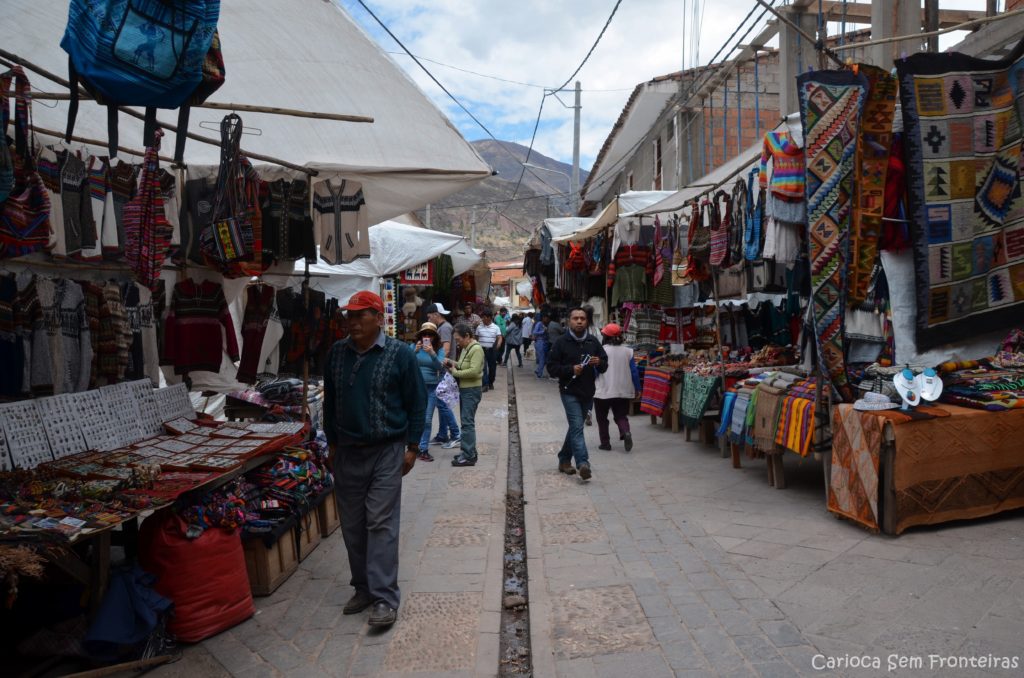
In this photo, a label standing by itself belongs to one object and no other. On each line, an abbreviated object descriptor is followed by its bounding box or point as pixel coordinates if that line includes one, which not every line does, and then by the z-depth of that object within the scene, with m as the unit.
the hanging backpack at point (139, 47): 2.79
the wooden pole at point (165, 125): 3.41
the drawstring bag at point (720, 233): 7.47
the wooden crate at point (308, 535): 5.11
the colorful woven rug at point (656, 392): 9.90
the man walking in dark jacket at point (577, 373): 7.31
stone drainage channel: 3.81
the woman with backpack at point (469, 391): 8.22
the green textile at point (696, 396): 8.24
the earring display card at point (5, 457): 3.98
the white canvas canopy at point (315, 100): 4.82
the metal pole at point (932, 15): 7.47
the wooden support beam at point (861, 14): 9.05
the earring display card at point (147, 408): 5.18
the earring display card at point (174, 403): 5.48
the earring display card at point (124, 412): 4.89
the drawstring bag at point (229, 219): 4.94
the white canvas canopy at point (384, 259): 11.54
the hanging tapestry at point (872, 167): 4.96
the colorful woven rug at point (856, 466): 4.91
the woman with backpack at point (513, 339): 23.22
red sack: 3.74
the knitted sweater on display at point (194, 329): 5.71
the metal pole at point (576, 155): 23.00
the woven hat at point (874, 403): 5.02
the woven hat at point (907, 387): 4.98
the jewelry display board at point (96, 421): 4.60
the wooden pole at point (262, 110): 3.65
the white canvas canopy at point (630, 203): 10.49
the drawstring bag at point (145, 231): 4.66
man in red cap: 4.08
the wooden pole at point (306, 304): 6.26
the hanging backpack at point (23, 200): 3.34
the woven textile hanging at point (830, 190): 5.00
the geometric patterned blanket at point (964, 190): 4.92
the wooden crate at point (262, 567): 4.41
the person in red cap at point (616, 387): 8.42
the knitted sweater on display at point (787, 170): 5.39
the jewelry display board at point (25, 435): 4.07
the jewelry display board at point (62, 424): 4.34
